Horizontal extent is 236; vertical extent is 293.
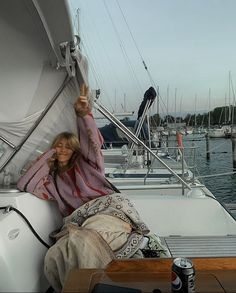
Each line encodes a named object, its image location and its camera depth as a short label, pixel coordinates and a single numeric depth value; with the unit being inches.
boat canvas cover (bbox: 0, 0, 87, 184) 67.9
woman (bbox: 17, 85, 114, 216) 78.4
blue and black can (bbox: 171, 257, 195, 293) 37.8
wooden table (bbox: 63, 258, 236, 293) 43.3
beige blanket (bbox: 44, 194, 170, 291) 61.7
